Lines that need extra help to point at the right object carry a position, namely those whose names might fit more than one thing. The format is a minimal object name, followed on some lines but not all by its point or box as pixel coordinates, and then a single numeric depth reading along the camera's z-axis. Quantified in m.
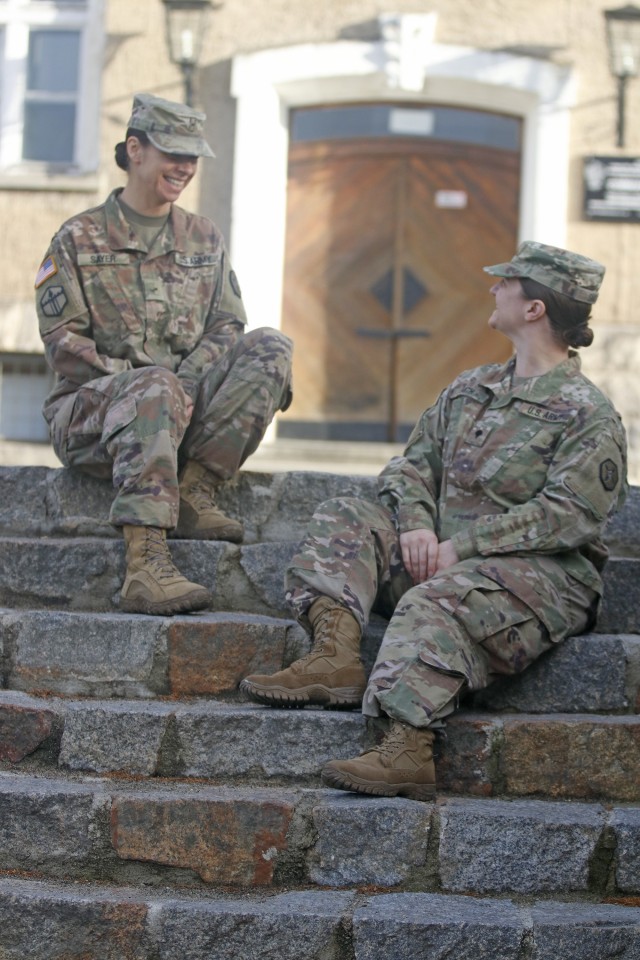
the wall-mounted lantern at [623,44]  17.67
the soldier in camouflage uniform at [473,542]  7.51
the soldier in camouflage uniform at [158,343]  9.12
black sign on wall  17.69
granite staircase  6.77
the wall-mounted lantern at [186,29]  18.02
